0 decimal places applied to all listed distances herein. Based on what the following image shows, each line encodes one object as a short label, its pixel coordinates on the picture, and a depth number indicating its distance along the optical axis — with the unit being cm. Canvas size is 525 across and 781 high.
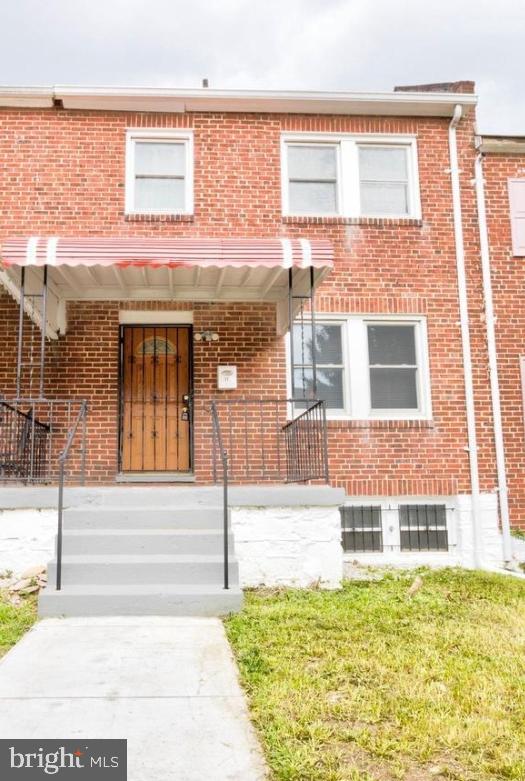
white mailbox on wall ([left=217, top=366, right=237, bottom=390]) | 843
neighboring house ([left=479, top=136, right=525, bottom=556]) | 863
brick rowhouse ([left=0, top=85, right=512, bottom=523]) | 835
